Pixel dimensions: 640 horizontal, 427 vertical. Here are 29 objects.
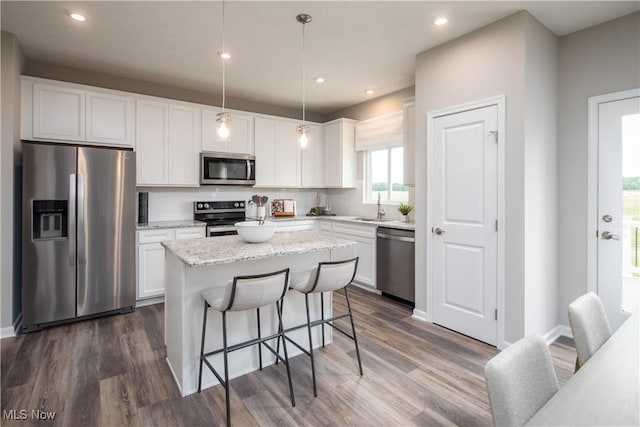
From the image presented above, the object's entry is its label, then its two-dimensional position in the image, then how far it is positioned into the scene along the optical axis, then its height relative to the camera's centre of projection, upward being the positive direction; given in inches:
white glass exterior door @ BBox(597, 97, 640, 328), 104.8 +1.5
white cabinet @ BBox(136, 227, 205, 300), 143.9 -23.1
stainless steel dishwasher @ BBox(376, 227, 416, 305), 144.6 -24.6
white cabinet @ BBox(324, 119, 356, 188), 199.6 +35.2
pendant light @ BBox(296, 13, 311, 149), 103.3 +25.4
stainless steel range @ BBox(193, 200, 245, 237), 162.9 -2.7
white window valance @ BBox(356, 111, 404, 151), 172.2 +43.7
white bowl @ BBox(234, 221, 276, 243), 94.7 -6.2
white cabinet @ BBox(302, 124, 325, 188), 207.9 +31.8
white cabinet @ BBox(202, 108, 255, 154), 171.0 +40.5
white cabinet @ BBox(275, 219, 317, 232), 187.5 -8.8
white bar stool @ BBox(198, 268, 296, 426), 72.7 -20.6
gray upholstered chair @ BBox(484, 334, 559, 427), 36.3 -20.4
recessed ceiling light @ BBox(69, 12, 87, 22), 102.3 +60.9
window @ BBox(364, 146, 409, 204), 185.0 +19.9
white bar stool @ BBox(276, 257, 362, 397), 85.7 -18.7
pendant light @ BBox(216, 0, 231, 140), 93.1 +24.8
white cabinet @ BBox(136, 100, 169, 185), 152.3 +31.9
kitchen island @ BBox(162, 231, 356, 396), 82.9 -23.1
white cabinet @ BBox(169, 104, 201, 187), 161.3 +32.6
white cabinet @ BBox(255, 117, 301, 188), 189.6 +33.7
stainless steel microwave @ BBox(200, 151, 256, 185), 168.6 +21.9
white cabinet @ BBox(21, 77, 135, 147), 128.4 +40.0
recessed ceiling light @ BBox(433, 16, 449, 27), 104.5 +61.3
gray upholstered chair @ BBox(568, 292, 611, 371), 52.9 -19.3
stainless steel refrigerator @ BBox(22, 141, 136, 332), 118.5 -9.0
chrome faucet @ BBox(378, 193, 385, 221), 184.9 -1.7
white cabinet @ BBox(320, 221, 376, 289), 165.2 -21.1
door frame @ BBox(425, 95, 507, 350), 105.1 +2.0
